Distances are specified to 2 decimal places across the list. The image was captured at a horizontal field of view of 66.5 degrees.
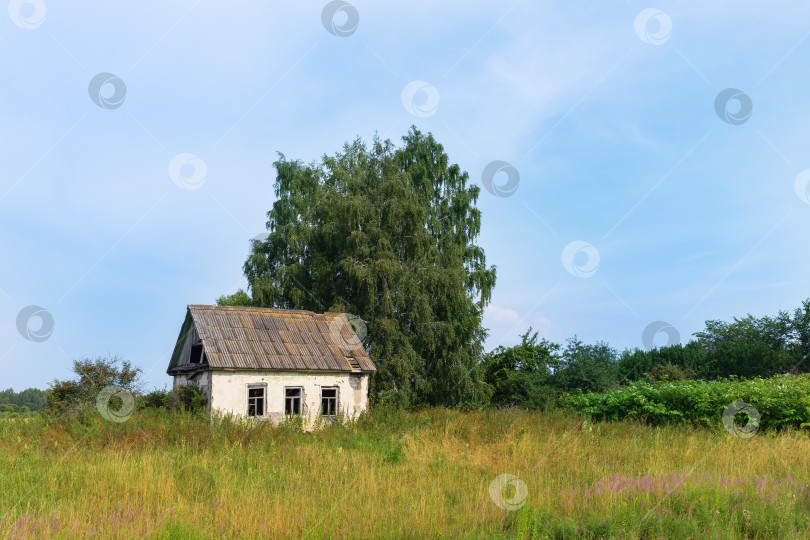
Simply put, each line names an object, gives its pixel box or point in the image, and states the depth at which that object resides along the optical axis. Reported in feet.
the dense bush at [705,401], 50.98
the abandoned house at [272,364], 70.44
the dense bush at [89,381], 67.97
